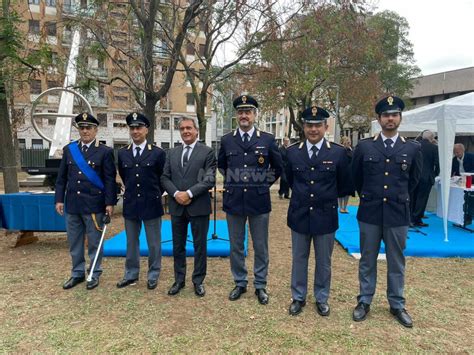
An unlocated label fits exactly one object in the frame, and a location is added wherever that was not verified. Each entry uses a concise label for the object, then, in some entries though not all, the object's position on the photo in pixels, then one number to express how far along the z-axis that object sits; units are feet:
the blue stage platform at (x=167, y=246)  16.76
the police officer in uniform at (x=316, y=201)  10.63
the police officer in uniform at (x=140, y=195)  12.59
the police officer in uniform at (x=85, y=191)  12.96
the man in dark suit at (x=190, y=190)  11.94
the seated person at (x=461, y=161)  24.95
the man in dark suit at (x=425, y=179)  22.50
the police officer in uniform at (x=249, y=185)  11.55
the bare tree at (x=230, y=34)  25.07
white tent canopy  18.51
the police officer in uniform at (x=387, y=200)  10.45
